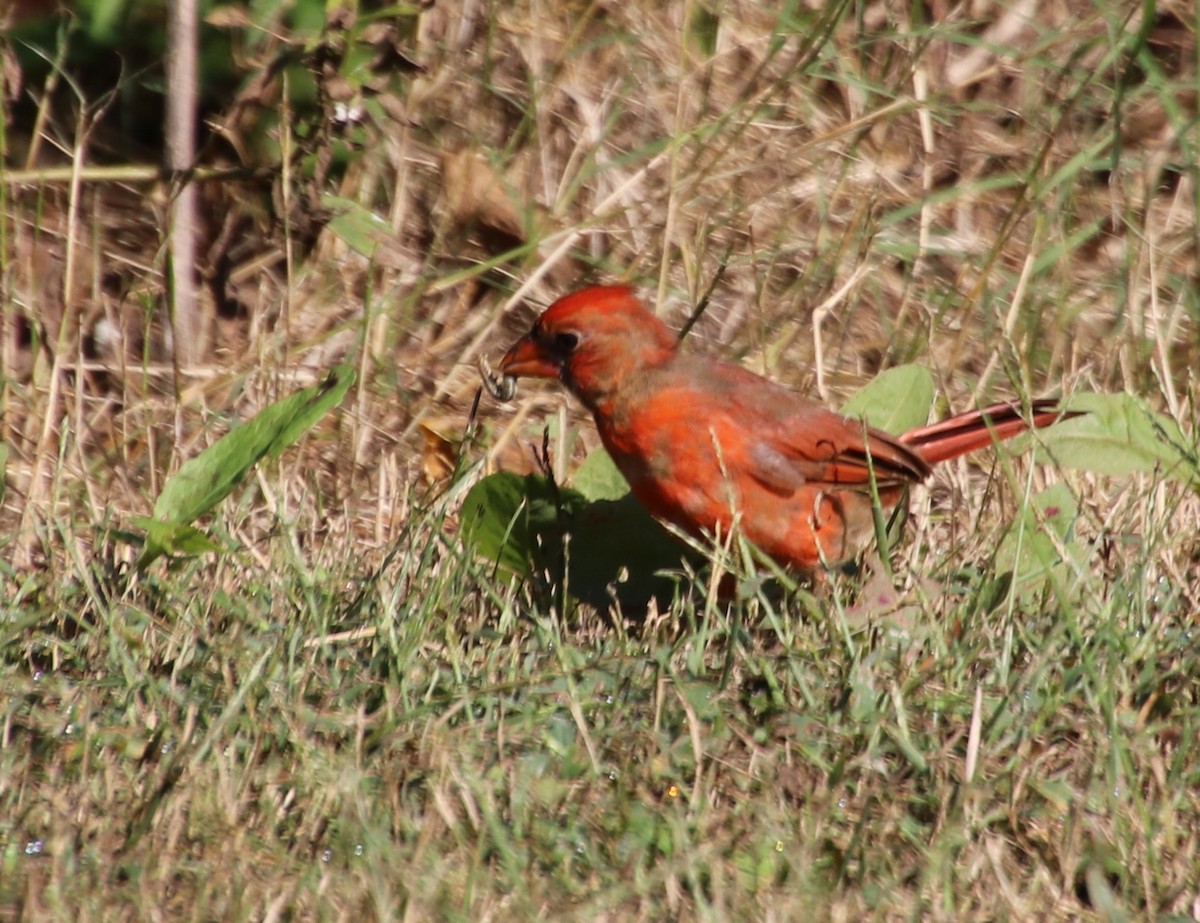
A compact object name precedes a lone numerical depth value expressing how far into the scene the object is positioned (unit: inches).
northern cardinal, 266.1
